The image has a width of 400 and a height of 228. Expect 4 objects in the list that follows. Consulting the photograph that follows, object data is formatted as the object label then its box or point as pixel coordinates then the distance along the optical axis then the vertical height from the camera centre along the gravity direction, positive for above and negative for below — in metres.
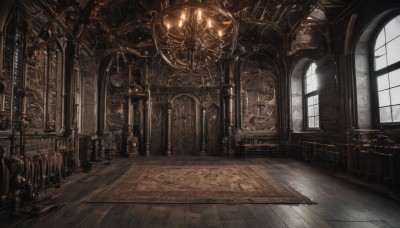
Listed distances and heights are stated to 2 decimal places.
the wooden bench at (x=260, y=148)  10.19 -1.08
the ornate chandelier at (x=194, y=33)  4.38 +2.07
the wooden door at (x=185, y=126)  11.33 +0.00
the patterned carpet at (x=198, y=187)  4.18 -1.38
